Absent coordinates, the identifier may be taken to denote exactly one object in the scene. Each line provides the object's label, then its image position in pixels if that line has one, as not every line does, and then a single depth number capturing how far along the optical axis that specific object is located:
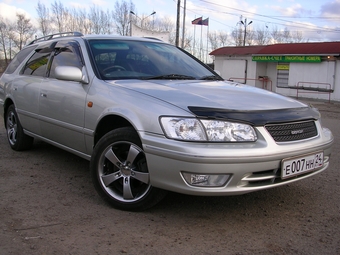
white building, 22.03
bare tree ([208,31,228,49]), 59.24
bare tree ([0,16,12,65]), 45.88
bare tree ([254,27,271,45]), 58.94
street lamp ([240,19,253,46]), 49.76
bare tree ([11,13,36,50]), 47.09
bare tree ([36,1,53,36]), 39.06
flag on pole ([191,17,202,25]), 31.95
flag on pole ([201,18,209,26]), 32.25
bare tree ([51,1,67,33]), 38.22
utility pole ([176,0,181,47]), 25.53
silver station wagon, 2.84
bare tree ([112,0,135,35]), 37.77
